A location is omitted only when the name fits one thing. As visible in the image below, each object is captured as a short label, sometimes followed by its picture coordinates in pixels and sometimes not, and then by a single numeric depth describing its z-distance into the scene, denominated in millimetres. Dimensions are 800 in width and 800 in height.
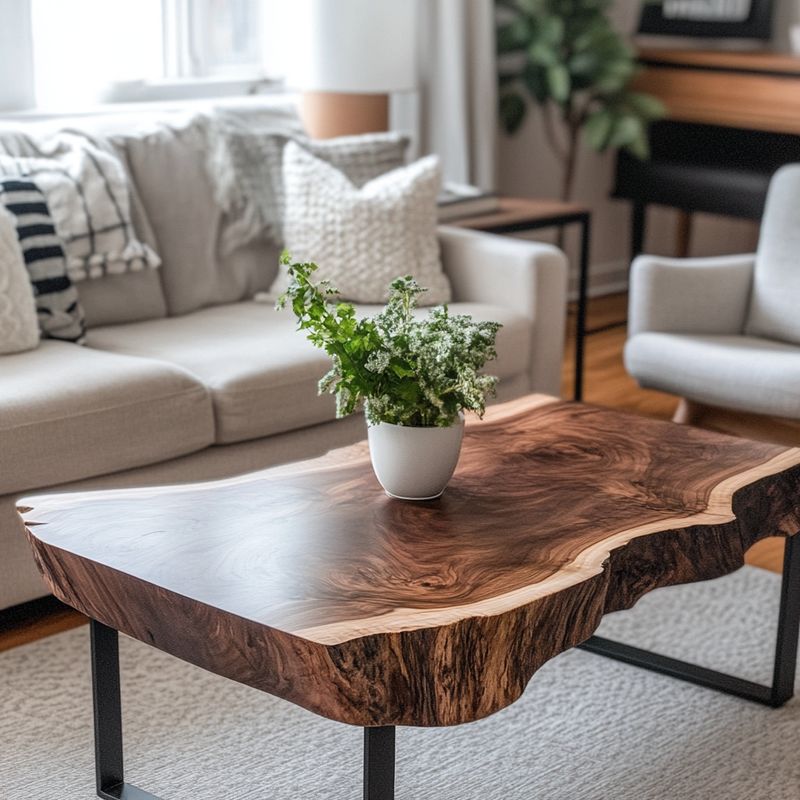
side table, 3811
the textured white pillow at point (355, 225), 3244
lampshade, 3803
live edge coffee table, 1477
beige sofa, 2428
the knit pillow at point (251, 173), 3344
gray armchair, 3205
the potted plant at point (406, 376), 1837
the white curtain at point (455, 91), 4555
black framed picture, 5160
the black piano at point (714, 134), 4688
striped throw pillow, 2799
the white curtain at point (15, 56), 3490
